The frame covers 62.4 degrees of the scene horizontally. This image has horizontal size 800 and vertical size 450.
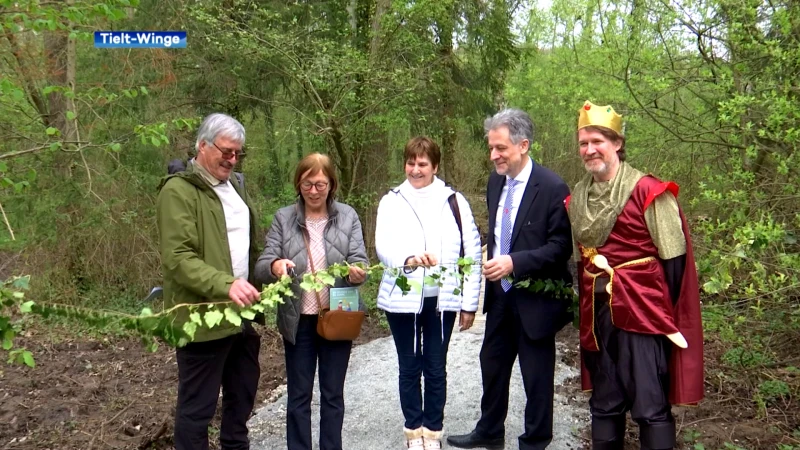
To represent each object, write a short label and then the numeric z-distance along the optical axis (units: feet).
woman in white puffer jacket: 13.34
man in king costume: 10.40
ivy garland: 7.87
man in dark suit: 12.41
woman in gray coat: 12.42
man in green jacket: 10.75
